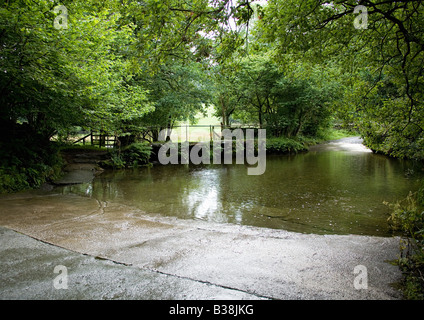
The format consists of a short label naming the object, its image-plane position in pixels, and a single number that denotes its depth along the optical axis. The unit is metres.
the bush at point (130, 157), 14.58
